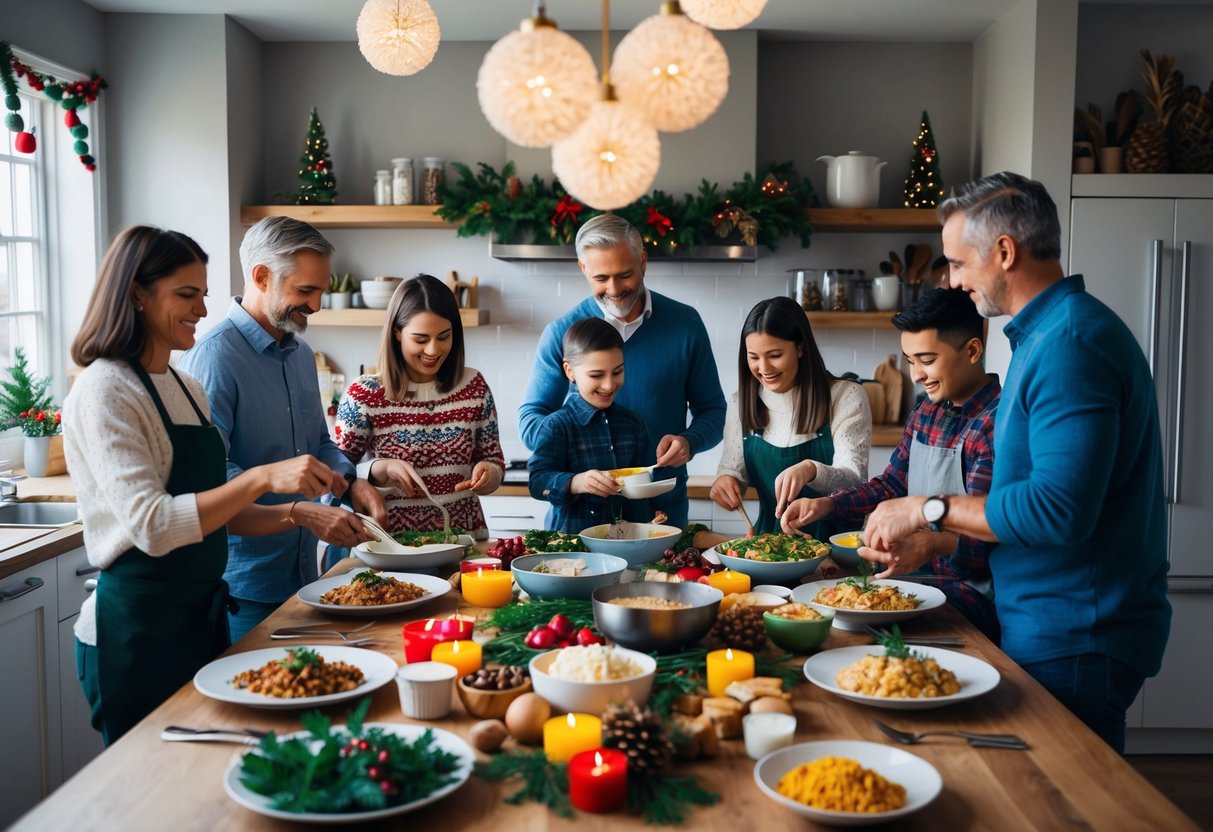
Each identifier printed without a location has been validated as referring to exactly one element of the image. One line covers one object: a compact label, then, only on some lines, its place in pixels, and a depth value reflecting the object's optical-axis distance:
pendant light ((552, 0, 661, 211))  1.68
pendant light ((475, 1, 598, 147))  1.54
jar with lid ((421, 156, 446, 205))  5.05
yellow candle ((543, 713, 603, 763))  1.46
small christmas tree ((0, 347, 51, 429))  4.21
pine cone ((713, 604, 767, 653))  1.91
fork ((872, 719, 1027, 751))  1.53
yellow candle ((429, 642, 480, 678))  1.77
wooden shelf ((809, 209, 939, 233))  4.91
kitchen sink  3.76
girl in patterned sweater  2.94
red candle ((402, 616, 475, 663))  1.82
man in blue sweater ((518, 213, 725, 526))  3.27
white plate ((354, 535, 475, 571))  2.49
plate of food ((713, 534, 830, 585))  2.37
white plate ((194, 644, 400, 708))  1.62
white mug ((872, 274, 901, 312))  5.05
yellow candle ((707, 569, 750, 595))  2.23
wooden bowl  1.60
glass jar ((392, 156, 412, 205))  5.05
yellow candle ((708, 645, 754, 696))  1.69
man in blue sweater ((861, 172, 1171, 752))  1.85
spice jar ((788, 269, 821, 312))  5.07
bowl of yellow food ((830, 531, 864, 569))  2.51
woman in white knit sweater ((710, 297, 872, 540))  3.05
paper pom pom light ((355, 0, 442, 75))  2.49
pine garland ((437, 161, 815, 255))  4.80
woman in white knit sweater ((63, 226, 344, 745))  1.93
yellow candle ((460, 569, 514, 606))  2.22
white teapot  4.94
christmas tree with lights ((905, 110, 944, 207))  4.97
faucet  3.77
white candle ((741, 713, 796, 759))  1.49
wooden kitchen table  1.32
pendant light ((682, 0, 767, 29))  2.04
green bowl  1.90
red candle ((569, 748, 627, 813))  1.33
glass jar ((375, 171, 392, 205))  5.09
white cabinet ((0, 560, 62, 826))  3.06
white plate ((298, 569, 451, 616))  2.13
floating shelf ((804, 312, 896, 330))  4.96
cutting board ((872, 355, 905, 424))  5.27
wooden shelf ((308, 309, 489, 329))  4.99
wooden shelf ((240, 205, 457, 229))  4.97
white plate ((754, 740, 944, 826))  1.29
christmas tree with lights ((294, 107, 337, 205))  5.04
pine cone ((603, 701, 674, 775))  1.41
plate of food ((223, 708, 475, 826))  1.28
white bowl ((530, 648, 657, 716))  1.56
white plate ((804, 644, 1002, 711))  1.63
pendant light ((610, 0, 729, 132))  1.64
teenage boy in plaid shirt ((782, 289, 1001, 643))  2.31
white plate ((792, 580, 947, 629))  2.04
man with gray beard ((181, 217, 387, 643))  2.66
